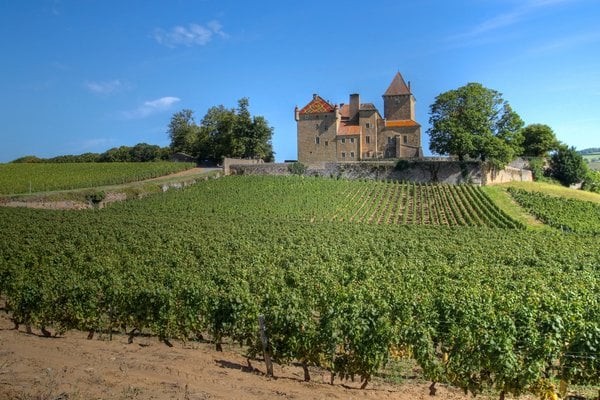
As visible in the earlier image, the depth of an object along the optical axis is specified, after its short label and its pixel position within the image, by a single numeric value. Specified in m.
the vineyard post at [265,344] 11.60
